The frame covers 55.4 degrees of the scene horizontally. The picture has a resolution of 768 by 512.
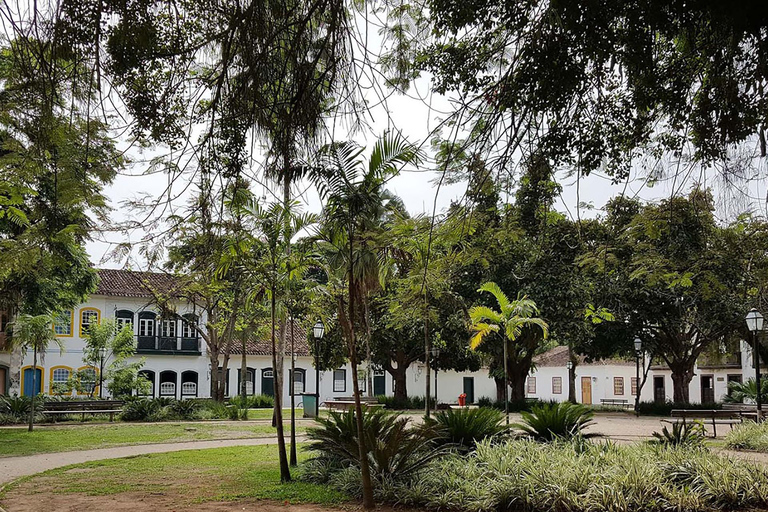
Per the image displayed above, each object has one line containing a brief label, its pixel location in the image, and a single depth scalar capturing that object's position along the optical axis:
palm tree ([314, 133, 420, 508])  8.22
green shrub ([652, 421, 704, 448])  11.17
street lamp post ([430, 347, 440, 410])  27.28
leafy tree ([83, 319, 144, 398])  30.12
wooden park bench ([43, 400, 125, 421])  23.77
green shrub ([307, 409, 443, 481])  9.76
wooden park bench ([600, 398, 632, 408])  47.00
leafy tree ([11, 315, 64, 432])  19.89
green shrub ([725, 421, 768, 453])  14.20
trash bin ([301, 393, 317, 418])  25.97
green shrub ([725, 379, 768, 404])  29.55
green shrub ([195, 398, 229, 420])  25.58
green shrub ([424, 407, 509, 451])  11.23
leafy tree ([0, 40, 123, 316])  4.72
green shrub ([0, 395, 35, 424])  22.92
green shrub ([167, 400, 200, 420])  25.24
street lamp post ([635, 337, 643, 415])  28.30
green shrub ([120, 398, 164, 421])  24.77
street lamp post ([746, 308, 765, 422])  17.12
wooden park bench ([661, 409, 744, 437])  18.23
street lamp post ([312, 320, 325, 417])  19.41
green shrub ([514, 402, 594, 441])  11.97
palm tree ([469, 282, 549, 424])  19.47
